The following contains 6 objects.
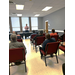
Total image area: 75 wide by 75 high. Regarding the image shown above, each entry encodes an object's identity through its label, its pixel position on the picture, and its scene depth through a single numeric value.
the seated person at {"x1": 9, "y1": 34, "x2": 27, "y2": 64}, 2.02
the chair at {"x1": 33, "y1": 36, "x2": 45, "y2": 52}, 3.30
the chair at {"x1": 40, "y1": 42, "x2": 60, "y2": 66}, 2.15
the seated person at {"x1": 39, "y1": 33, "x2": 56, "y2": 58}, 2.35
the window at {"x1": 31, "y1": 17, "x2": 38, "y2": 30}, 11.94
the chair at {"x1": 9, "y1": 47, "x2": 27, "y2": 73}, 1.72
